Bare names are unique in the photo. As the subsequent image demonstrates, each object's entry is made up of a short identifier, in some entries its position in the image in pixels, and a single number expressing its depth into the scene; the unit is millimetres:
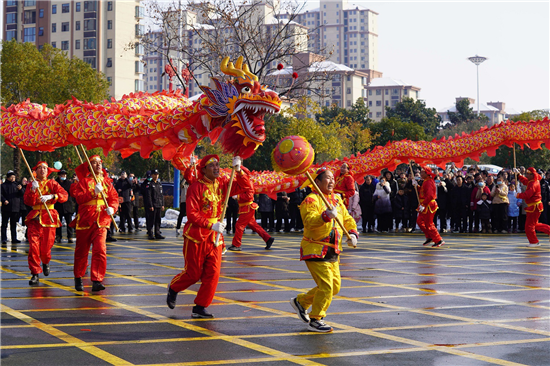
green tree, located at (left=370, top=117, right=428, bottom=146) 45003
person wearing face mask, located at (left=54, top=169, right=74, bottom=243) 18219
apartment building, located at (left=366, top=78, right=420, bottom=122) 140125
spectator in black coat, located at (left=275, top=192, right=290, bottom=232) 21109
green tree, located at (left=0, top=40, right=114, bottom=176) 36125
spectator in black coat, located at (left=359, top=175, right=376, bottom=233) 21328
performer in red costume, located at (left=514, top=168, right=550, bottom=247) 16344
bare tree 25719
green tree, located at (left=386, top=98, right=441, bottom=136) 74625
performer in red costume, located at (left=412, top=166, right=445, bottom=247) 16250
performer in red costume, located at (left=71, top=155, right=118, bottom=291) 9742
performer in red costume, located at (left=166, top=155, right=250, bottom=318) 7855
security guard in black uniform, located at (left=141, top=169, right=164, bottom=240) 18672
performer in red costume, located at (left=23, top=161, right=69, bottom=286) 10688
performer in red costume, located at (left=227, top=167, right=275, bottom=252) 14594
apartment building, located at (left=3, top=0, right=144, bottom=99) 81750
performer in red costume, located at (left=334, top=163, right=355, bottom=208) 15570
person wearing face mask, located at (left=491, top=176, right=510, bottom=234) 20156
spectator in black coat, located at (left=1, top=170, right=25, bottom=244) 17422
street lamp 76938
